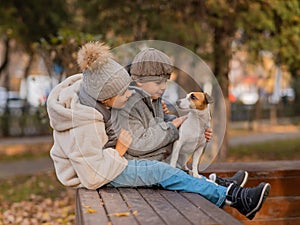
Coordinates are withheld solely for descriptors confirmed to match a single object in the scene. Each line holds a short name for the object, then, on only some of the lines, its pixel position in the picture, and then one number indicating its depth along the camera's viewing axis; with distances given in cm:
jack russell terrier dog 421
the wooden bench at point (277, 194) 502
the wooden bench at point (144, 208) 325
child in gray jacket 429
